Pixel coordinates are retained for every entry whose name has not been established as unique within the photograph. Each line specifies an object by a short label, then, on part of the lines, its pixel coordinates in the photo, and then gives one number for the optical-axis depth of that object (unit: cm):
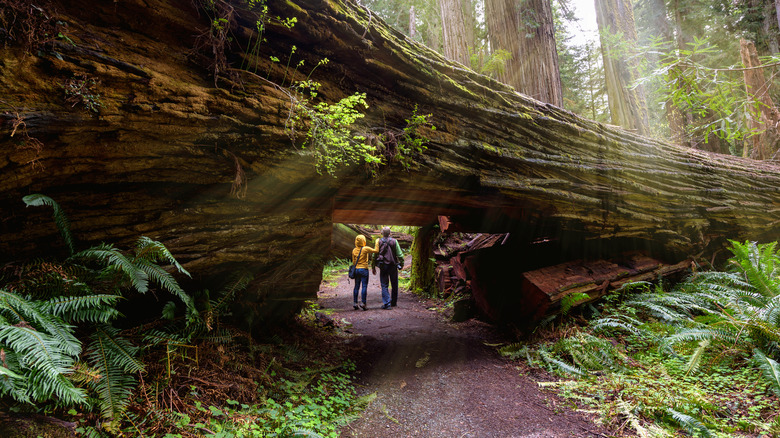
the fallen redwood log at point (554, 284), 537
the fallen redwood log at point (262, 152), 224
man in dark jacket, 890
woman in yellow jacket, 882
